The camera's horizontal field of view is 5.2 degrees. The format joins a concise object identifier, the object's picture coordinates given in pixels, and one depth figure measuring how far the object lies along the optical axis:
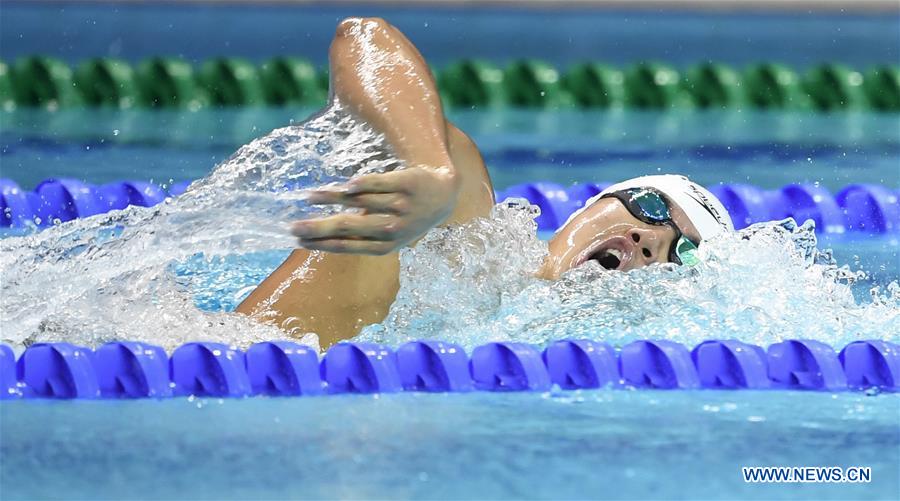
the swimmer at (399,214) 12.83
